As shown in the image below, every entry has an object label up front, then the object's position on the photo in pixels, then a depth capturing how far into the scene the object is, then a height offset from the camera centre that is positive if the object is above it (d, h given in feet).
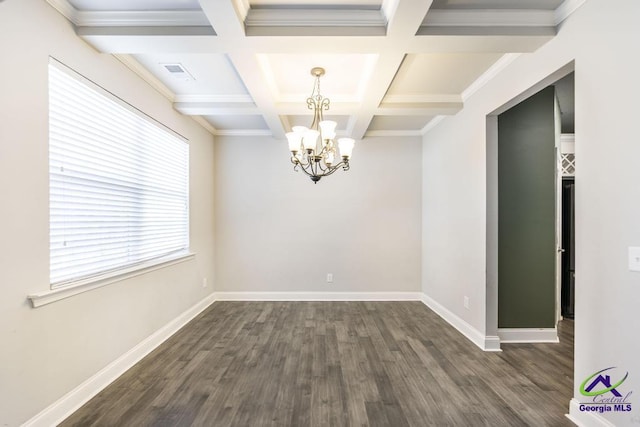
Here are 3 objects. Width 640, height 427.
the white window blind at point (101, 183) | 6.66 +0.85
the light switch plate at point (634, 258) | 5.22 -0.75
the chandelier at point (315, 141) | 8.53 +2.12
